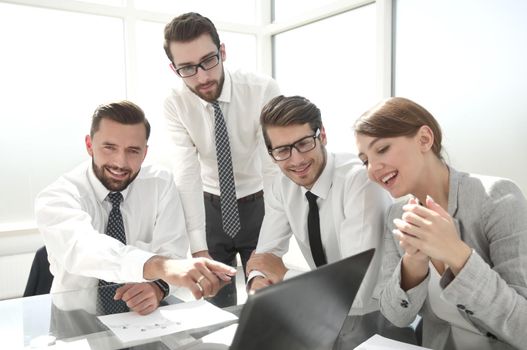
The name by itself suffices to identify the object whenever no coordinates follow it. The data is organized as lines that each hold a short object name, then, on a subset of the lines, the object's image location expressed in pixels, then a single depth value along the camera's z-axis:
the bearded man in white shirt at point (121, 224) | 1.53
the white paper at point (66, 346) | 1.17
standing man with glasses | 2.07
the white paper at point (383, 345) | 1.10
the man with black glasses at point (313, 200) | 1.59
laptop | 0.61
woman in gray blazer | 1.06
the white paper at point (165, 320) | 1.25
